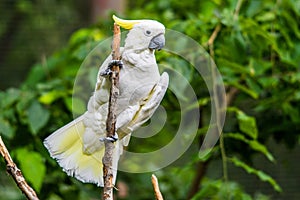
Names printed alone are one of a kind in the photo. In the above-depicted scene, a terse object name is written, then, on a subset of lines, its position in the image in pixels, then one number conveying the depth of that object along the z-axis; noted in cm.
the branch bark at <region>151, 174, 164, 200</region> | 675
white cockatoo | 662
